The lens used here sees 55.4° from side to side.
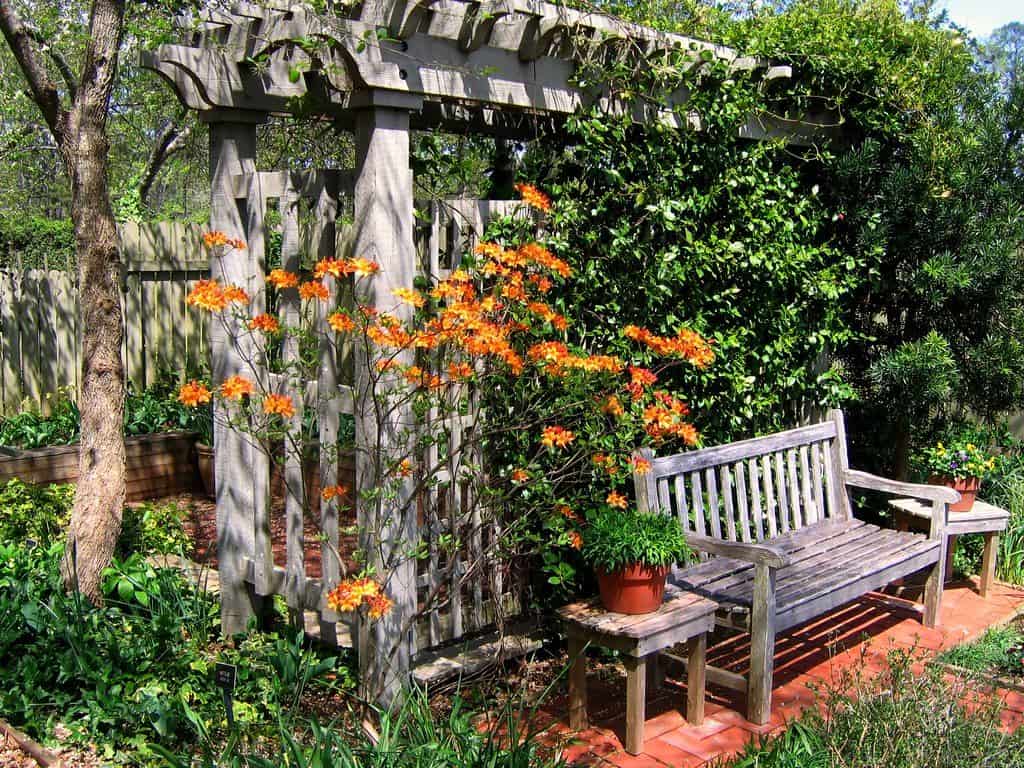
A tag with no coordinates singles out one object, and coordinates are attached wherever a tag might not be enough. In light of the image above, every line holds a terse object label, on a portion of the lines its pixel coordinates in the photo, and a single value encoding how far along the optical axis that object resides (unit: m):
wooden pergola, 3.34
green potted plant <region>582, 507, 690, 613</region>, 3.63
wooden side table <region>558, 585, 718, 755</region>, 3.57
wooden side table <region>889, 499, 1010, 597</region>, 5.43
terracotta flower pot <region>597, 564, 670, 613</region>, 3.68
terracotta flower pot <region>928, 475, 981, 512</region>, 5.62
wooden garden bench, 3.98
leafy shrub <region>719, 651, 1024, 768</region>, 2.96
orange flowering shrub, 3.31
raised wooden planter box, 6.60
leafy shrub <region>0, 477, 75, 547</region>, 5.14
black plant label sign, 2.67
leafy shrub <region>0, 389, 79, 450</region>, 6.97
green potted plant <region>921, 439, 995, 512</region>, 5.61
